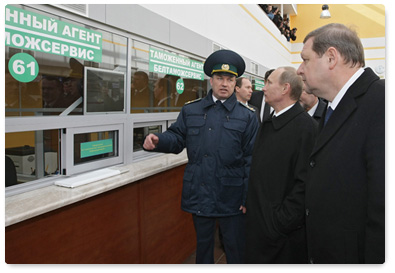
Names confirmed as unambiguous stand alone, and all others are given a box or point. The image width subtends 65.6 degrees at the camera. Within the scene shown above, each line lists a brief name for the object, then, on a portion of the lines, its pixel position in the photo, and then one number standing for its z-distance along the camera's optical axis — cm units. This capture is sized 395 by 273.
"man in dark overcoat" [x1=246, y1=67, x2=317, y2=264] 162
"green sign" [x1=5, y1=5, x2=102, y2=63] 165
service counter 157
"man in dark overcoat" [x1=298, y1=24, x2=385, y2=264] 110
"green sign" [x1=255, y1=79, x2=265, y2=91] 701
